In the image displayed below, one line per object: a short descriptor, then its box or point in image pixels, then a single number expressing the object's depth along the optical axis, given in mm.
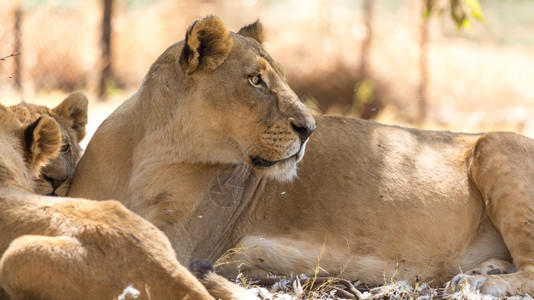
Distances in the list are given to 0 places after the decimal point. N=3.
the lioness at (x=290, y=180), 8789
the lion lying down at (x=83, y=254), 6078
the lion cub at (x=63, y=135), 9305
